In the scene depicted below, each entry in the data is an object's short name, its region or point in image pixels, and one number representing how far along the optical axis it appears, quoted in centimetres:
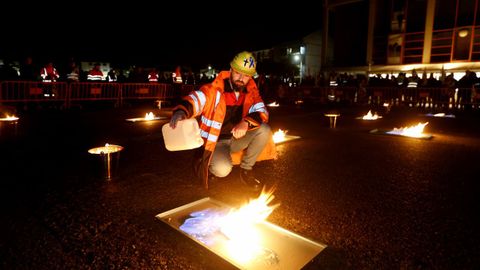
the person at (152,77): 1970
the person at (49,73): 1576
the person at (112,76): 2059
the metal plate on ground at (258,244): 261
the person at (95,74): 1679
